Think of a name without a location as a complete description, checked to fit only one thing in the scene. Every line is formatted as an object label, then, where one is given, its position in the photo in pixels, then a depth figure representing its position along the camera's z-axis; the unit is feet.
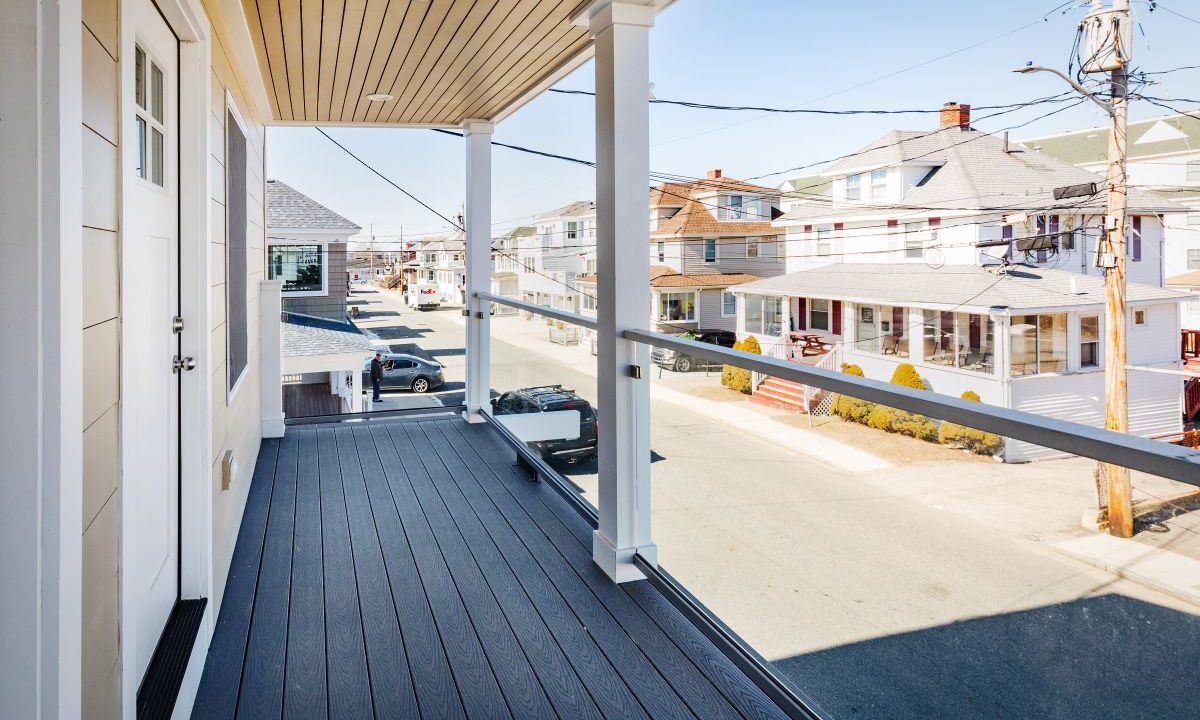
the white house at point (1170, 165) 27.27
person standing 27.30
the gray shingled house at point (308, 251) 29.09
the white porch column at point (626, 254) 8.94
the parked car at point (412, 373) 39.14
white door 5.61
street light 18.64
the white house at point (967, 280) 24.30
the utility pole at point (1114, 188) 17.76
